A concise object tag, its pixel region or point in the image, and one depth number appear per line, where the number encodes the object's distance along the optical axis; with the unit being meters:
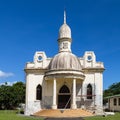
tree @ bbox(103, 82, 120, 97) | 52.59
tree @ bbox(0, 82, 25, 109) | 31.96
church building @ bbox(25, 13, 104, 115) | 20.71
